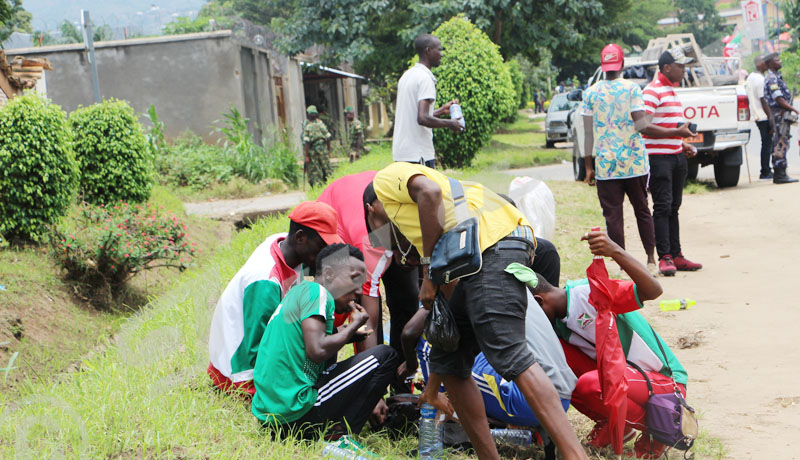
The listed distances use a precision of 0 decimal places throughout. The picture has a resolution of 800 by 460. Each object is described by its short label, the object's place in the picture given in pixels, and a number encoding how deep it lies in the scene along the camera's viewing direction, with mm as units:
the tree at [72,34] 55562
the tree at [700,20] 71250
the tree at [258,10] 51125
